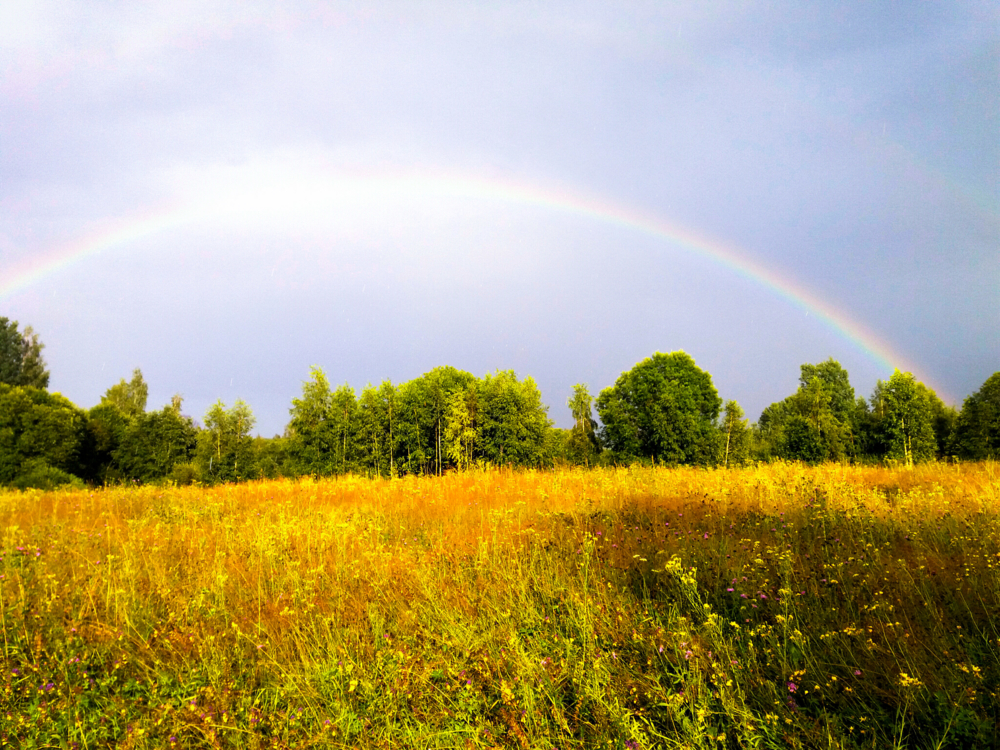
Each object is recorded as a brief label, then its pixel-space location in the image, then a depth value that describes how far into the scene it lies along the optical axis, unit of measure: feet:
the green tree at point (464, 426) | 148.77
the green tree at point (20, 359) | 211.00
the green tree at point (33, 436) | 143.84
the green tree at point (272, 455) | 157.48
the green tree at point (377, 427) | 149.89
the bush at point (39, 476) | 111.63
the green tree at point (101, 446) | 169.27
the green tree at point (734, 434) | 168.12
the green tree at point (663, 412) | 143.02
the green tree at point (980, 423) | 122.72
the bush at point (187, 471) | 109.64
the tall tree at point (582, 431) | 171.22
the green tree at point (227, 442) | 166.81
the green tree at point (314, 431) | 145.79
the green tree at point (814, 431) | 135.33
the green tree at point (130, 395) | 228.63
